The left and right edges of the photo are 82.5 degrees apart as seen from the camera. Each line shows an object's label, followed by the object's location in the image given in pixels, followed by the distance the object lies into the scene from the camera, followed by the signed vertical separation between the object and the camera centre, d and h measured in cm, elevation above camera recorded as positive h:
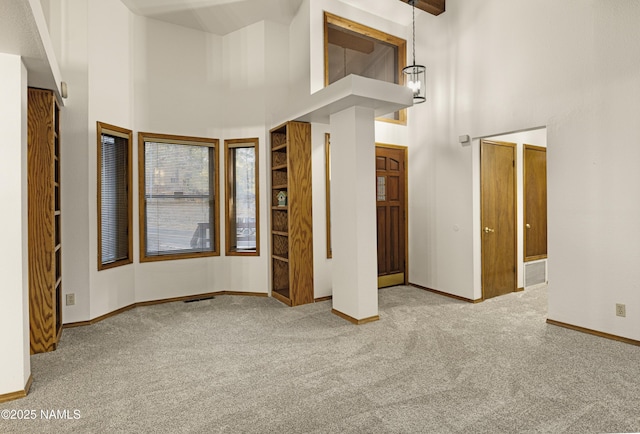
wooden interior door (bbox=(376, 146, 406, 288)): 535 -2
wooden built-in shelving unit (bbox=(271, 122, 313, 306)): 456 +0
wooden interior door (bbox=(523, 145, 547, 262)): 537 +12
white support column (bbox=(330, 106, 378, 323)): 385 +0
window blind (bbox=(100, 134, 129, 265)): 427 +20
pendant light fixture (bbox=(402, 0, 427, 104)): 427 +164
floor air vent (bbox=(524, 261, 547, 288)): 536 -93
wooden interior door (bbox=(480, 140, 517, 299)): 478 -7
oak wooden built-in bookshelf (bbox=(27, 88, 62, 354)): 321 -3
